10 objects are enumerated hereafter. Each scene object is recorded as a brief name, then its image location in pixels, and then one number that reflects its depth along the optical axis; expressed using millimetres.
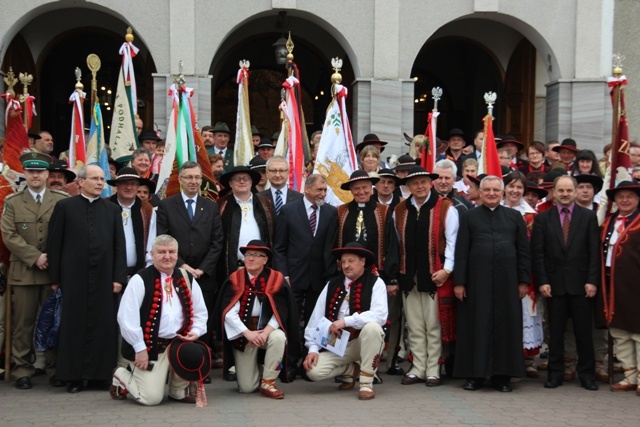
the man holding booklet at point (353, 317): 7559
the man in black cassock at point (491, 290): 7816
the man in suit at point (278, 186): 8805
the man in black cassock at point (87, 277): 7652
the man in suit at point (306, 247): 8297
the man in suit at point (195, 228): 8164
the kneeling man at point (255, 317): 7531
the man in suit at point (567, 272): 8047
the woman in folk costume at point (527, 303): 8305
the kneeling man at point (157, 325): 7113
